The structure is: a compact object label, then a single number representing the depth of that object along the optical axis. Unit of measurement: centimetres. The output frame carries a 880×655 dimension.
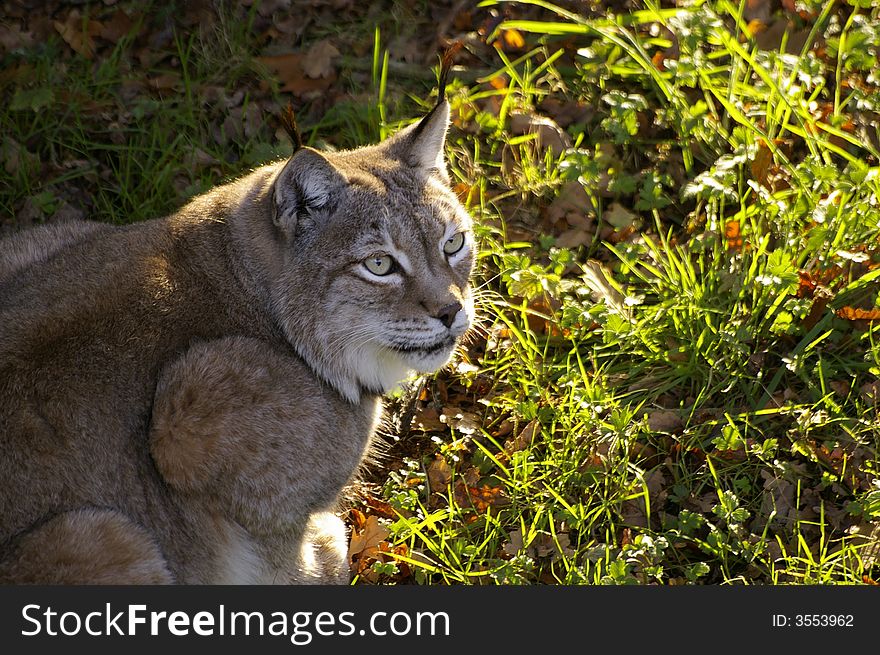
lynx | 750
